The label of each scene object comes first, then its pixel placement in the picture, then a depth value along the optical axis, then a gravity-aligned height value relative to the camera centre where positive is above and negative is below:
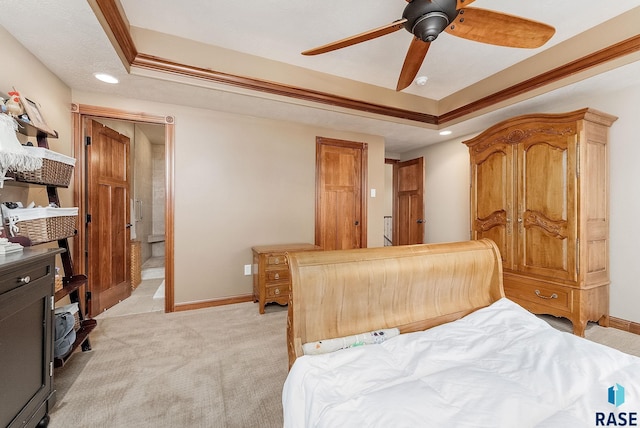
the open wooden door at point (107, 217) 2.87 -0.02
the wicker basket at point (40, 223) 1.60 -0.05
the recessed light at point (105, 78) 2.43 +1.24
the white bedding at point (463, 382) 0.83 -0.60
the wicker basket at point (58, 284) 1.95 -0.49
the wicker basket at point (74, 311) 2.00 -0.72
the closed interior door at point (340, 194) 3.89 +0.30
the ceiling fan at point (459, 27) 1.51 +1.13
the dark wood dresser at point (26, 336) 1.18 -0.58
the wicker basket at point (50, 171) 1.67 +0.30
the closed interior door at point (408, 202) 4.93 +0.24
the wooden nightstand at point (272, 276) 3.00 -0.68
